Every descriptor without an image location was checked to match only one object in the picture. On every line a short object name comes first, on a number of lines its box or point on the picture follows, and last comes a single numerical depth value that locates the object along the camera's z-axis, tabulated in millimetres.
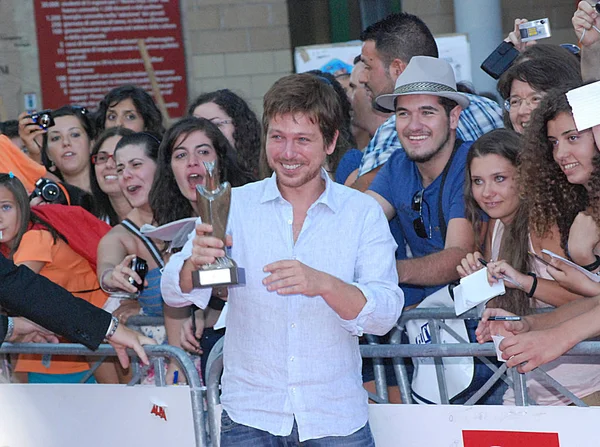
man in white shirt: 5973
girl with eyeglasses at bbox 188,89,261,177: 10144
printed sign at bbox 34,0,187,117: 17124
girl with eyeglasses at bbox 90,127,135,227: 10801
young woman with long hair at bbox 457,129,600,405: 6859
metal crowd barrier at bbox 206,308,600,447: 6615
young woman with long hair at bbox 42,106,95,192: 12164
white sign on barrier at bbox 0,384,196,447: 7541
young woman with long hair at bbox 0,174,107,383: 9189
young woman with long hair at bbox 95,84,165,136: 11997
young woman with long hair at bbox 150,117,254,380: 8693
